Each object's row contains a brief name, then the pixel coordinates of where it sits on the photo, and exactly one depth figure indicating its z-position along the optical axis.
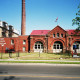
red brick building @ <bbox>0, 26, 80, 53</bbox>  30.19
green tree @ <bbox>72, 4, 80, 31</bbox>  22.72
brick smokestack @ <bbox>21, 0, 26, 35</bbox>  38.82
